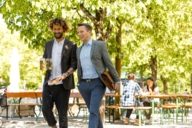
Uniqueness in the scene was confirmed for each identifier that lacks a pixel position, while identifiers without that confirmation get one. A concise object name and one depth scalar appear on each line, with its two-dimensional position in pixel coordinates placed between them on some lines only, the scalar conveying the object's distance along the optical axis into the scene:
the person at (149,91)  17.75
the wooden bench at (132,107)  15.46
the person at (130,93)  15.97
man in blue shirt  7.60
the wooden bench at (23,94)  17.27
